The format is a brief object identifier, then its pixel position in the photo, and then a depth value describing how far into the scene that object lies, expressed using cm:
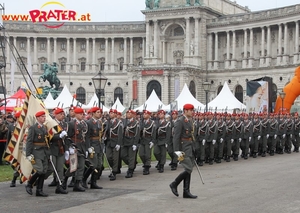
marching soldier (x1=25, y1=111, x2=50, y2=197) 1484
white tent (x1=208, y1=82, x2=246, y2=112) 4791
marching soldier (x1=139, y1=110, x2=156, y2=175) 2086
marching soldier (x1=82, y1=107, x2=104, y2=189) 1656
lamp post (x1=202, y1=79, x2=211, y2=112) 3968
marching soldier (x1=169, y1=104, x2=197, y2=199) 1433
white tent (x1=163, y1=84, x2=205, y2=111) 4994
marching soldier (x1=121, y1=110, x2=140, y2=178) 1959
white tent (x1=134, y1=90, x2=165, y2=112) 5284
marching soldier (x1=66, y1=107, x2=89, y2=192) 1609
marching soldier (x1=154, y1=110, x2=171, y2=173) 2188
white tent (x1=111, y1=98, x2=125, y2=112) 5334
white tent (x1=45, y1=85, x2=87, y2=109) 4850
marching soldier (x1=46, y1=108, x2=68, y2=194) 1526
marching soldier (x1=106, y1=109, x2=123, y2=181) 1914
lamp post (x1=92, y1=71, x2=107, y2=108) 2939
